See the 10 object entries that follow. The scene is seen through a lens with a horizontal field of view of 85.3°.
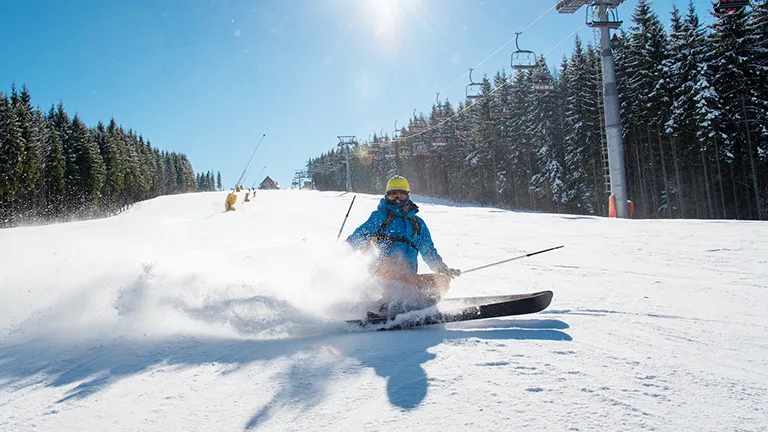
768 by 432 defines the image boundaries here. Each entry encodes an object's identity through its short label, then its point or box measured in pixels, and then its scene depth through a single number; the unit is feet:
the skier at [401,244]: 16.33
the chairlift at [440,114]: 227.20
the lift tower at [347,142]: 184.65
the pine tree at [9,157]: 127.85
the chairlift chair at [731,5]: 46.57
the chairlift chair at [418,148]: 145.48
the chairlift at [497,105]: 161.97
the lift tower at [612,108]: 59.36
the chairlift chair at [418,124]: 245.04
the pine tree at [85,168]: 178.70
